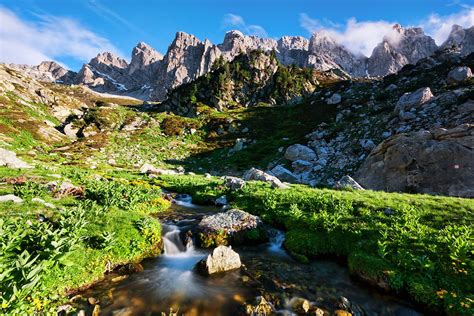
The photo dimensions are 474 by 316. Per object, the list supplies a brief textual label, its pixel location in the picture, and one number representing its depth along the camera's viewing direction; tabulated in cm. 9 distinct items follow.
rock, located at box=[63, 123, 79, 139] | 8263
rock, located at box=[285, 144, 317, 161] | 4803
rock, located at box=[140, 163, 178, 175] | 4184
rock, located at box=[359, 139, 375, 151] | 4105
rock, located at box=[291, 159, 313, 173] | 4456
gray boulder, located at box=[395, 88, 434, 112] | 4269
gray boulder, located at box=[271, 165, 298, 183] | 4123
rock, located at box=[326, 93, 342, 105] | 8182
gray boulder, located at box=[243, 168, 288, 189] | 2684
